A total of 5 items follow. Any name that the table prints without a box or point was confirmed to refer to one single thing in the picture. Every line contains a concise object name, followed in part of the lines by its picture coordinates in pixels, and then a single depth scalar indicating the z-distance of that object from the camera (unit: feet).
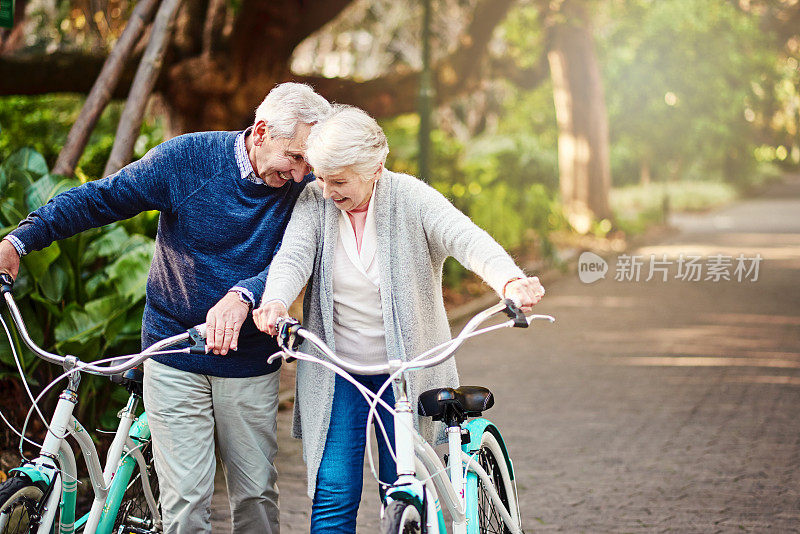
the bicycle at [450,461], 18.07
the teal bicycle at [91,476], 18.83
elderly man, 20.83
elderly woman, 20.22
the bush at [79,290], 31.45
